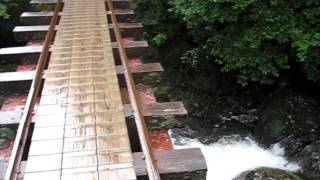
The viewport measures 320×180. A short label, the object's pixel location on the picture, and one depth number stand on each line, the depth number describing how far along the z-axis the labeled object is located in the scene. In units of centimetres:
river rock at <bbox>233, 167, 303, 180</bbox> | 650
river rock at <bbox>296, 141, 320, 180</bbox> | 689
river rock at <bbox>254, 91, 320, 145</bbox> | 767
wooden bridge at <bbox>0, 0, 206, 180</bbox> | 390
